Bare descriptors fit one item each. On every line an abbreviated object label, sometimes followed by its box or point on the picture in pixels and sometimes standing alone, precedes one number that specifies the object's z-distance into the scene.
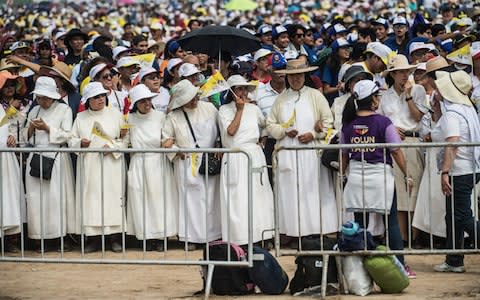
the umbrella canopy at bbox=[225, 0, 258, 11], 37.88
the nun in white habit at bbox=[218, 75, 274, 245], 13.84
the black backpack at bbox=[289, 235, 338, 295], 11.59
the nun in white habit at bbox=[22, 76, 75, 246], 14.29
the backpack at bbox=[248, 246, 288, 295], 11.57
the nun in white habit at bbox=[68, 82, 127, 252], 14.24
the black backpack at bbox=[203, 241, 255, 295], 11.63
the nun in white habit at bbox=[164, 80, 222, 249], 14.16
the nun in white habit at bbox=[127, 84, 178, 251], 14.25
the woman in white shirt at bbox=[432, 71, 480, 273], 12.06
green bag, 11.34
